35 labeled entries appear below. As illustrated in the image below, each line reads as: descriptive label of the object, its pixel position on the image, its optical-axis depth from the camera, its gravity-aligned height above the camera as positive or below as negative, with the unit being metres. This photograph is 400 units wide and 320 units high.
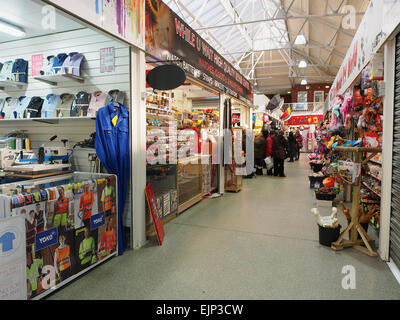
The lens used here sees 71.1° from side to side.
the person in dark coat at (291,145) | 14.90 -0.08
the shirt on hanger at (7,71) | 4.20 +1.15
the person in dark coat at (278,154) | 9.42 -0.35
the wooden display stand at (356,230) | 3.23 -1.07
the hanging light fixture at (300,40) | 8.11 +3.01
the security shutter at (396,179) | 2.80 -0.37
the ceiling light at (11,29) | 3.91 +1.68
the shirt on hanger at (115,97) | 3.39 +0.59
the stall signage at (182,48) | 3.70 +1.62
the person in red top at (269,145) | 9.70 -0.05
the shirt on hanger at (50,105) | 3.92 +0.57
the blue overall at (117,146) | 3.14 -0.01
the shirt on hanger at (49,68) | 3.77 +1.06
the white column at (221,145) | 6.58 -0.02
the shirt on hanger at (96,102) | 3.51 +0.55
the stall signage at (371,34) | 2.76 +1.33
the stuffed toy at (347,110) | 4.34 +0.52
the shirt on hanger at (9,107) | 4.29 +0.60
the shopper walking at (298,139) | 17.12 +0.27
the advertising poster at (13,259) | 1.95 -0.81
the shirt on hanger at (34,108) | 4.06 +0.55
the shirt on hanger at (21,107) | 4.14 +0.58
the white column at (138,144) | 3.37 +0.01
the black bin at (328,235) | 3.45 -1.13
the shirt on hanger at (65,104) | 3.88 +0.59
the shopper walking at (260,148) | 9.67 -0.15
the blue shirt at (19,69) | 4.21 +1.16
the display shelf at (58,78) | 3.67 +0.93
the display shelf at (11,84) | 4.15 +0.95
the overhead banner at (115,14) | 2.45 +1.30
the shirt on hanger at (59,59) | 3.82 +1.18
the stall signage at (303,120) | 20.91 +1.80
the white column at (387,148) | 2.90 -0.06
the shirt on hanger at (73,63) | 3.60 +1.08
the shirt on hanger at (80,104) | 3.65 +0.54
